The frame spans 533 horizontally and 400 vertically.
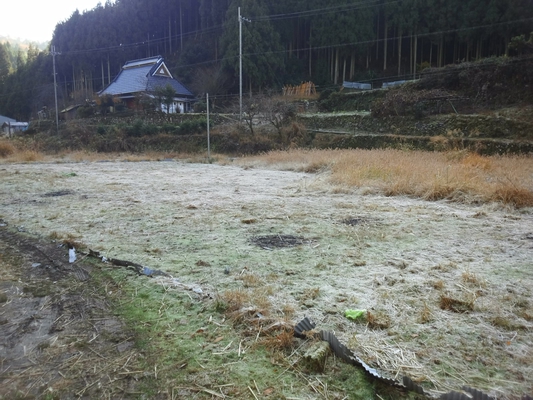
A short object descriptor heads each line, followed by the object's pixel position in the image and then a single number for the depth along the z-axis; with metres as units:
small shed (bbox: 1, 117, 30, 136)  31.51
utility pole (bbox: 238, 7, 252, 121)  20.45
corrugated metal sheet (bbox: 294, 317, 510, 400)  1.39
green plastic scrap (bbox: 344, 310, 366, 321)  2.09
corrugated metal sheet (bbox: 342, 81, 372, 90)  24.27
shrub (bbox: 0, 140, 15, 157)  16.45
